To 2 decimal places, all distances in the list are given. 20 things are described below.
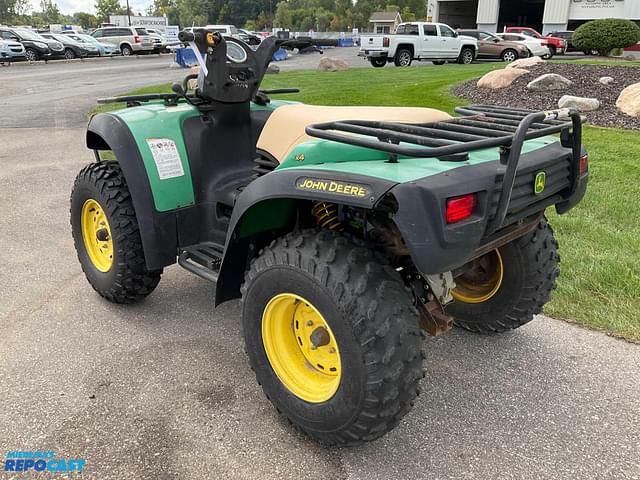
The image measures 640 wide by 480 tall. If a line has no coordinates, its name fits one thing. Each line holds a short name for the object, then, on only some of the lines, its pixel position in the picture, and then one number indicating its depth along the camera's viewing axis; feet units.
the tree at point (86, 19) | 346.93
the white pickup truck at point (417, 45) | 76.59
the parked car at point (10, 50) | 89.71
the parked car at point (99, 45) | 110.93
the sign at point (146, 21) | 193.60
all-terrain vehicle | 6.86
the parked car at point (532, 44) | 84.12
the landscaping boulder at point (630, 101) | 29.14
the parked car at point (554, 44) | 90.69
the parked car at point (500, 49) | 81.82
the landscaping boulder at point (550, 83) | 34.27
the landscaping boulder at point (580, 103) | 30.58
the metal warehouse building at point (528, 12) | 123.24
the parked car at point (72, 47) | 102.83
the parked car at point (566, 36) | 98.94
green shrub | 75.10
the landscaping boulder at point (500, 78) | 37.38
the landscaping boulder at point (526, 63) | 42.29
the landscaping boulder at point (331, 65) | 70.74
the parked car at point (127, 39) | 118.32
